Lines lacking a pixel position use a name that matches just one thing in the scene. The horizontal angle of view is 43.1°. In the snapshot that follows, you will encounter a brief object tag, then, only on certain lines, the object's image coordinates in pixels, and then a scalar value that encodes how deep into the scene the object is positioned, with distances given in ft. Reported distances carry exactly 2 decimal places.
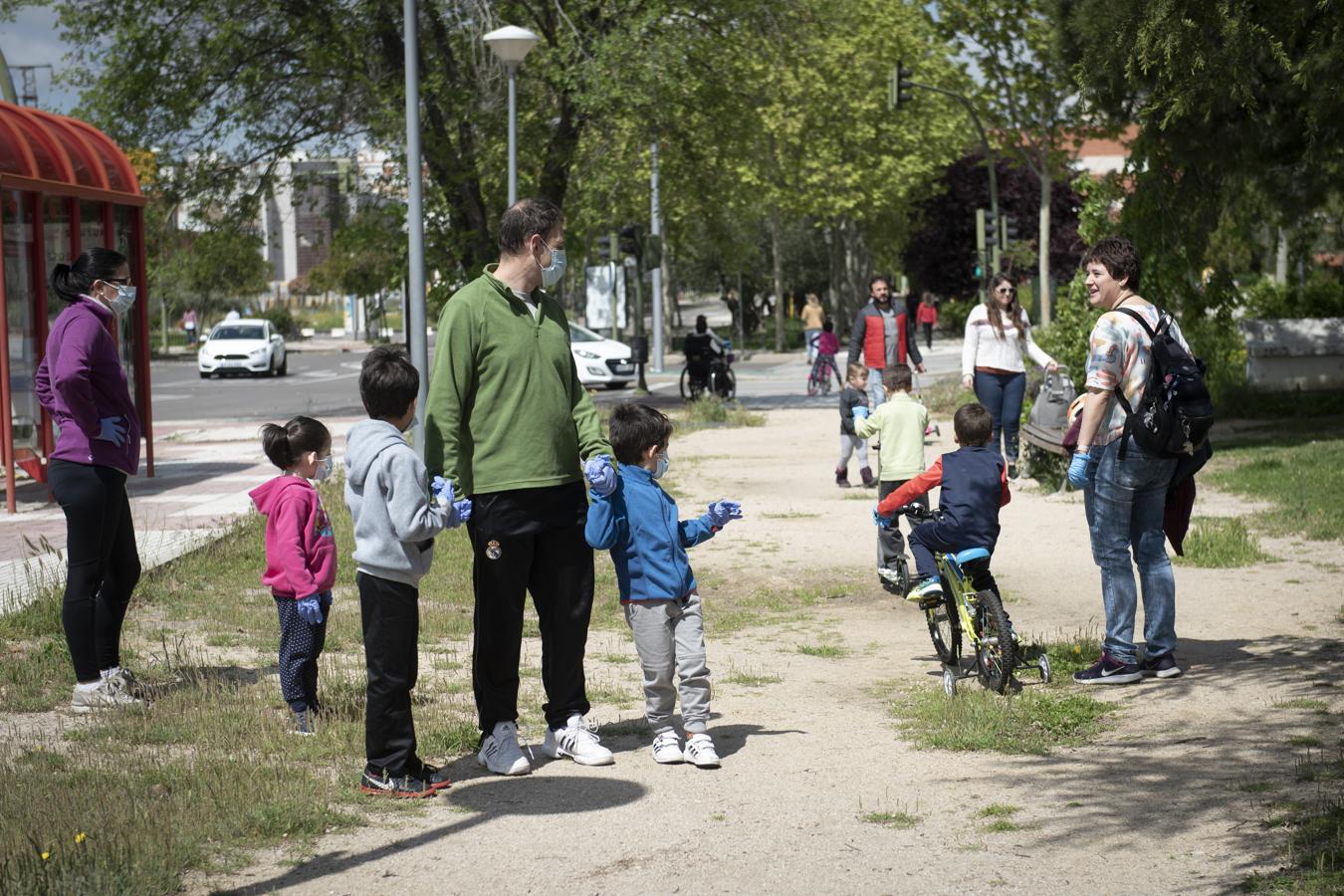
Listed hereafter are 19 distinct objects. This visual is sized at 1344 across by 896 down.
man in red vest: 51.16
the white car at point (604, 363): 105.09
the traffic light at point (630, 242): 97.35
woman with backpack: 23.06
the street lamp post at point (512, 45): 62.54
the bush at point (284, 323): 254.27
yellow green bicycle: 22.81
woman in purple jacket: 22.68
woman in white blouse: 40.93
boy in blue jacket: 19.49
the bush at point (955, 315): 196.13
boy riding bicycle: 23.54
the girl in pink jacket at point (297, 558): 21.20
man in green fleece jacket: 18.70
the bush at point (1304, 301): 72.02
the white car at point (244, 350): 138.82
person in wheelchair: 87.71
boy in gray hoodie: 17.72
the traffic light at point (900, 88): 112.27
